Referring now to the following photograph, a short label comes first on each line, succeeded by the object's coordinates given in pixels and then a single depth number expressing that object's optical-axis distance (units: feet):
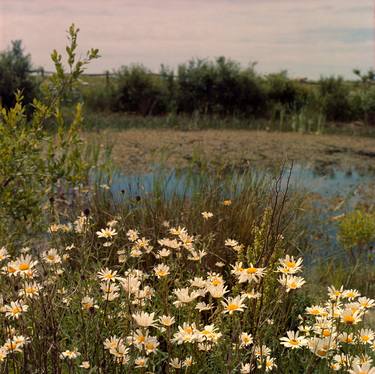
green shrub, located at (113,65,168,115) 61.72
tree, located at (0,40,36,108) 50.31
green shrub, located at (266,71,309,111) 64.54
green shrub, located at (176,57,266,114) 61.21
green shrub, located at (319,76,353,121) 64.34
